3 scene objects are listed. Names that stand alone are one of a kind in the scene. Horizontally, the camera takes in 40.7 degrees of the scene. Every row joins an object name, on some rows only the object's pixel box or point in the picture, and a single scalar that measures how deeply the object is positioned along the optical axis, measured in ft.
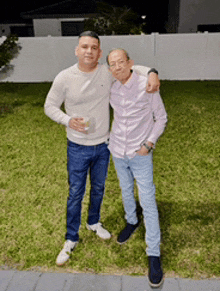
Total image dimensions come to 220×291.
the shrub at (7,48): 35.13
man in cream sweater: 7.90
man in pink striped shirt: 7.80
